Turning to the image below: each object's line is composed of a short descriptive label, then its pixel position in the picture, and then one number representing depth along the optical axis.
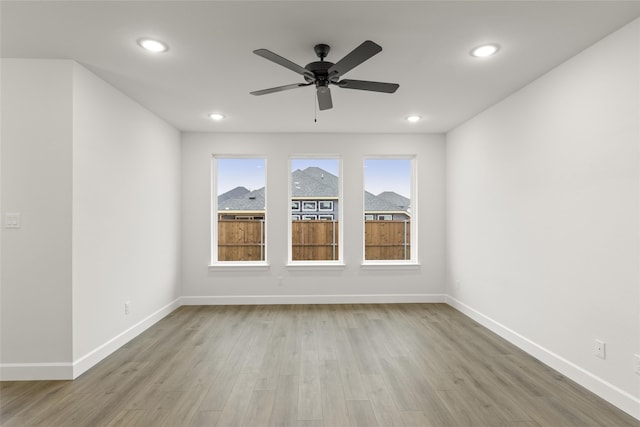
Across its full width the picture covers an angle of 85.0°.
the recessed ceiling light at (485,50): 2.55
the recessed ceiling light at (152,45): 2.48
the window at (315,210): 5.35
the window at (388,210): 5.39
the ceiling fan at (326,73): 2.22
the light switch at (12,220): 2.72
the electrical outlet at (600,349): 2.45
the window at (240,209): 5.29
